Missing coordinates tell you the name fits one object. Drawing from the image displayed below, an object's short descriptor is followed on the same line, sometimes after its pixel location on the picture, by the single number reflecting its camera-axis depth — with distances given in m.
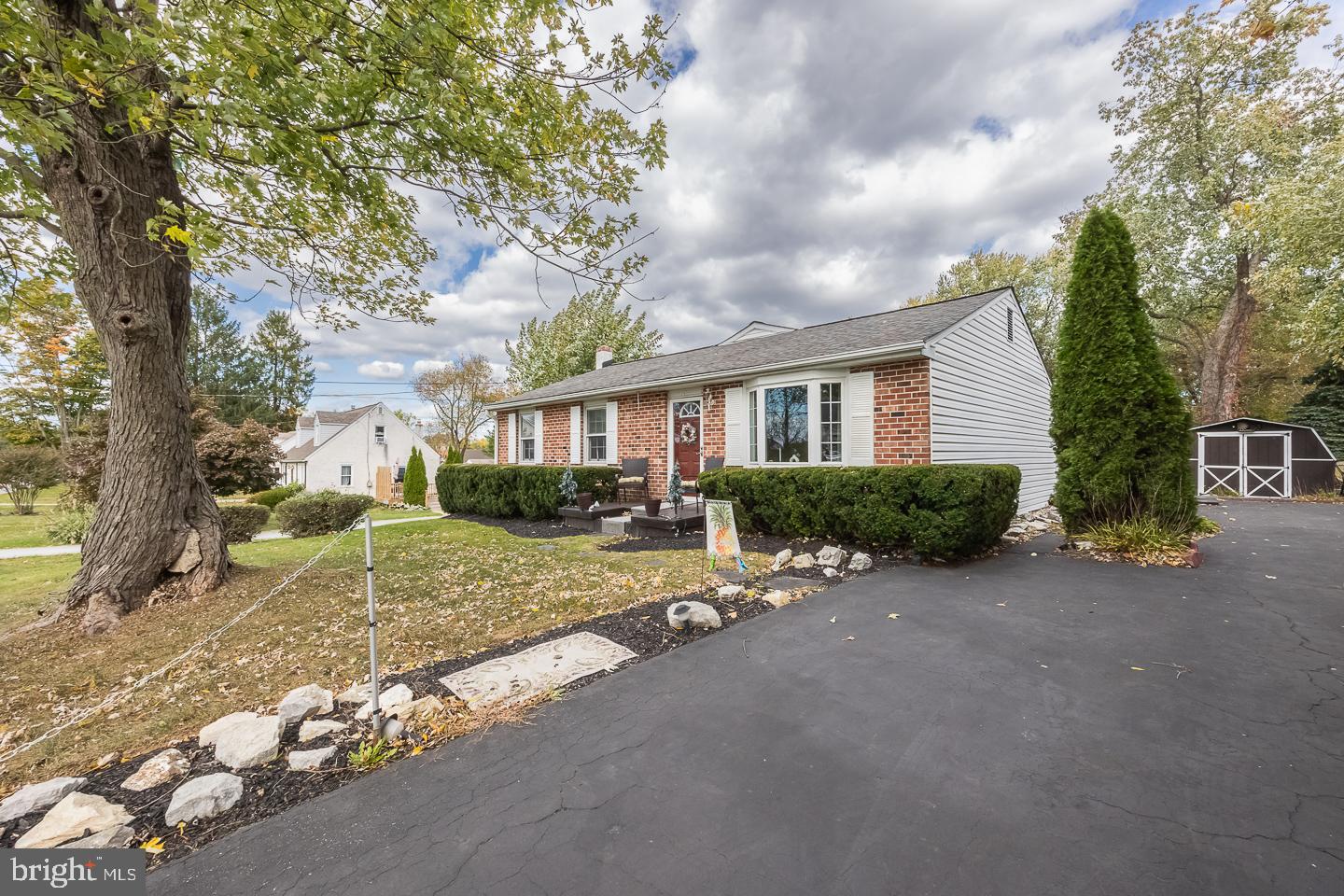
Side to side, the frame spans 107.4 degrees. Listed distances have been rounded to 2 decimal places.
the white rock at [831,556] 6.14
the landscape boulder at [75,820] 1.84
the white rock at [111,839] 1.83
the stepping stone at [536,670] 3.09
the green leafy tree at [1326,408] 16.56
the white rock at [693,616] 4.12
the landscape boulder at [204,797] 2.00
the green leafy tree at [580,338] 25.56
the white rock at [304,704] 2.71
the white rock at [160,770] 2.21
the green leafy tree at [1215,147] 14.86
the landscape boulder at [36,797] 2.01
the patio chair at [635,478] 11.45
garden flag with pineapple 5.48
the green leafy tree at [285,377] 31.36
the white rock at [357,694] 2.99
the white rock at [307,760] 2.32
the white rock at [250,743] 2.35
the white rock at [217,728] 2.51
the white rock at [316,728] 2.56
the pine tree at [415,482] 19.34
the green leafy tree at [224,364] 28.47
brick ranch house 7.94
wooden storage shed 14.77
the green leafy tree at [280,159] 3.44
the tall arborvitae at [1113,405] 6.75
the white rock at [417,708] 2.73
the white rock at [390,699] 2.75
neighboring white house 24.05
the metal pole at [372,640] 2.51
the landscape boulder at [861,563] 6.12
